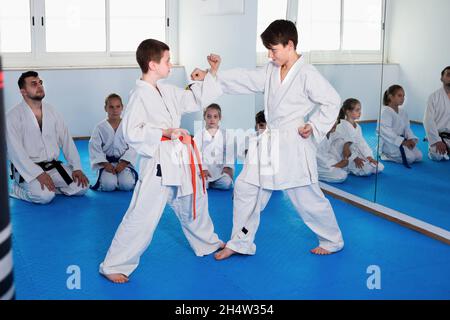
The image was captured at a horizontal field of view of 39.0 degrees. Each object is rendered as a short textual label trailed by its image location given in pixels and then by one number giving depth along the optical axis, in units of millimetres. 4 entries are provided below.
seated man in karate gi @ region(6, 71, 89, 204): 4625
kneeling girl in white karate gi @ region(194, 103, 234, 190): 5051
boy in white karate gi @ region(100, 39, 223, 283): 3131
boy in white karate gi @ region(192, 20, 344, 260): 3400
